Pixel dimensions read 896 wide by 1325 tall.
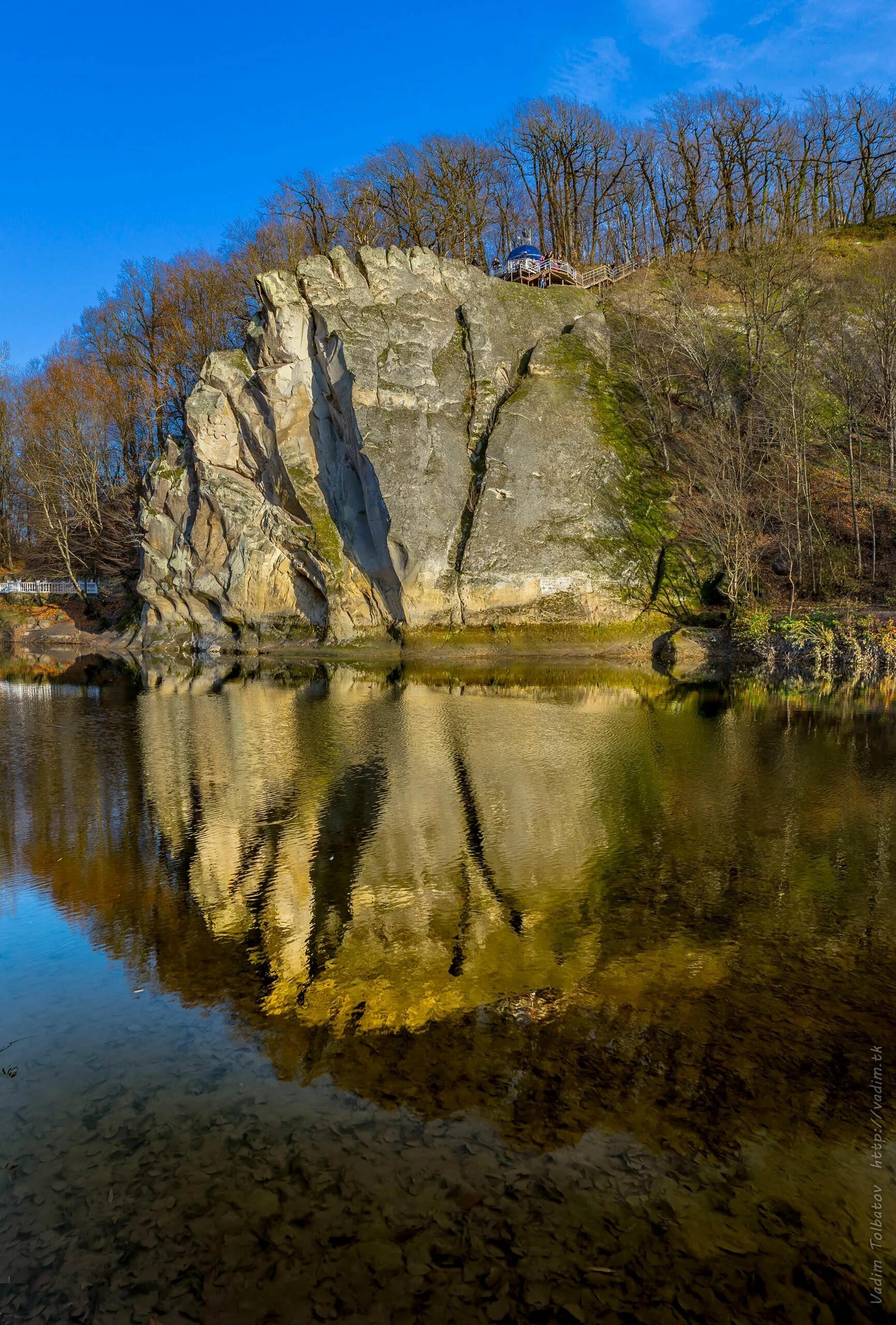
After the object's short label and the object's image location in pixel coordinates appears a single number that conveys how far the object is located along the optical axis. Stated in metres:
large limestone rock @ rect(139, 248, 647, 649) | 34.81
